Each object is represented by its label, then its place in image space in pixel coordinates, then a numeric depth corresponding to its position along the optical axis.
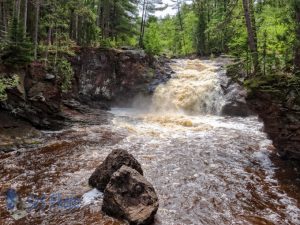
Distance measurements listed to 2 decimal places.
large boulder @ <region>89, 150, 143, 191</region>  6.47
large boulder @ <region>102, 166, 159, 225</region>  5.19
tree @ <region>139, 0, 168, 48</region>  30.58
